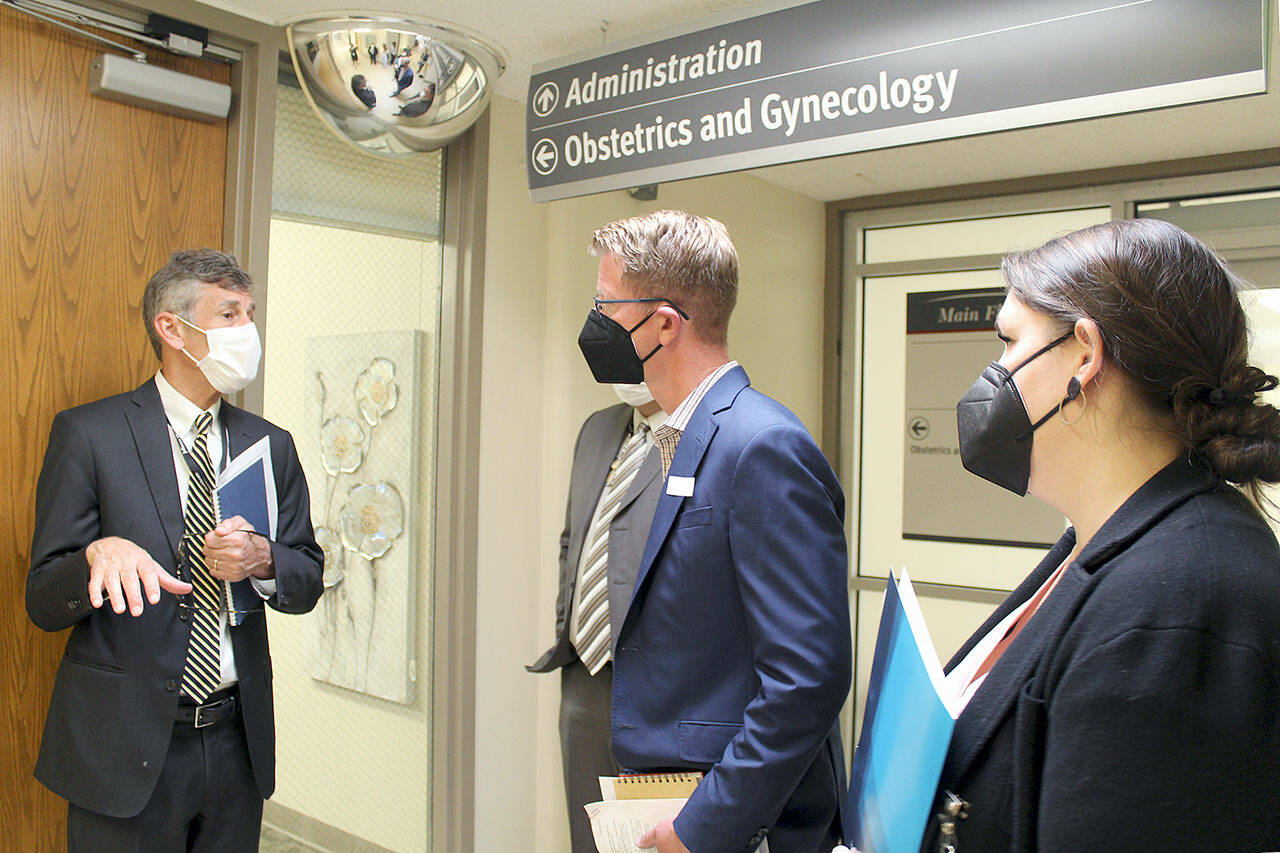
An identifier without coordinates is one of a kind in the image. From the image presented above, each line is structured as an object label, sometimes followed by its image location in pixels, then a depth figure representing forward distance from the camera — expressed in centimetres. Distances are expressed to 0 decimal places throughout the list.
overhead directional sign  150
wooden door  209
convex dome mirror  217
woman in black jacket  80
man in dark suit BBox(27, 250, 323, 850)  174
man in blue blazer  129
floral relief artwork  280
